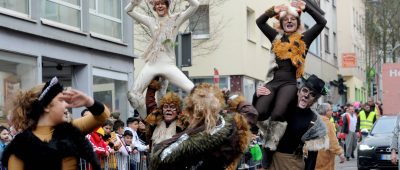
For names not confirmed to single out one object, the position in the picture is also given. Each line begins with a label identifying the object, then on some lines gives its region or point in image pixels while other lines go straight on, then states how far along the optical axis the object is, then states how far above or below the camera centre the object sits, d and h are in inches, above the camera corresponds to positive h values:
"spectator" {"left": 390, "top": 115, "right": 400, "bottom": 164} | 538.3 -42.0
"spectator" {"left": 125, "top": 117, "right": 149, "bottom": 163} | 477.3 -35.1
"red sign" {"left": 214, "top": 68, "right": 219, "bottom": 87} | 631.4 +5.1
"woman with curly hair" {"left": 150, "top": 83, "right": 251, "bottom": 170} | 252.4 -18.3
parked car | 762.8 -66.5
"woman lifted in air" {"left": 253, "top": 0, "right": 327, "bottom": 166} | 324.8 +8.2
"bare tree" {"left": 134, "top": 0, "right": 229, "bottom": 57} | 1105.1 +74.7
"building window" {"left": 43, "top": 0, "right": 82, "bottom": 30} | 684.5 +62.9
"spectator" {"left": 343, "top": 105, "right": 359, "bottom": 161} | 981.8 -58.2
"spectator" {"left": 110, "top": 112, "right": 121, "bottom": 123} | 584.7 -23.6
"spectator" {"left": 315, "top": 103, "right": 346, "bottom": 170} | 402.3 -36.6
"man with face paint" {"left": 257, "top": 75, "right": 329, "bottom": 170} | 321.7 -21.8
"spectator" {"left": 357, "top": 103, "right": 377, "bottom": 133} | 973.2 -44.2
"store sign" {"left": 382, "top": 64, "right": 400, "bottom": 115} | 1118.4 -10.0
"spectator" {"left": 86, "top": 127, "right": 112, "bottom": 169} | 442.9 -34.5
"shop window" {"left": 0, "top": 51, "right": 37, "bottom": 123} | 613.6 +9.8
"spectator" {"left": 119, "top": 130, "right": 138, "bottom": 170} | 466.3 -41.1
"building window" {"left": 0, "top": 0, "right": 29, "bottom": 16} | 615.2 +61.2
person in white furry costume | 337.4 +14.0
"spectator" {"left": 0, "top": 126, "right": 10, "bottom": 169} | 431.5 -27.4
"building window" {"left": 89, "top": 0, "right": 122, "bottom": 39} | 765.3 +64.3
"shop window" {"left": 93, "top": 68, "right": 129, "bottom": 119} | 774.3 -4.8
